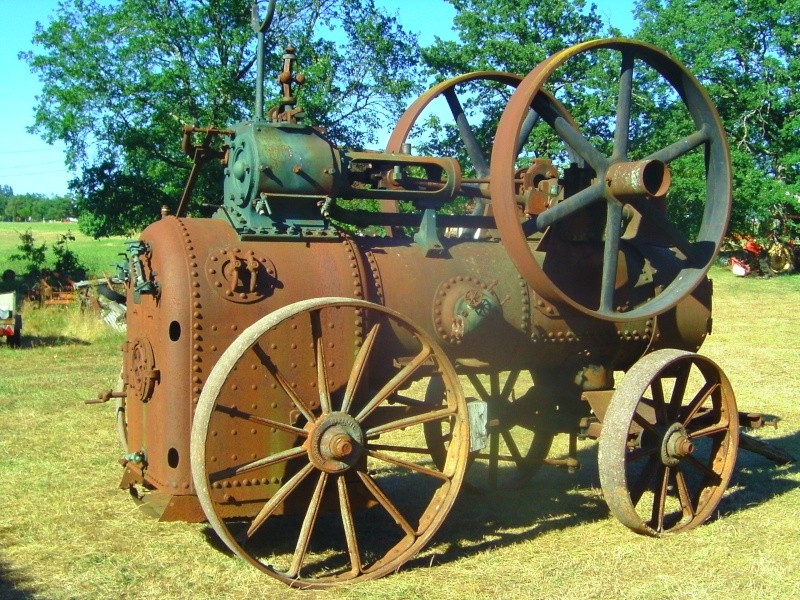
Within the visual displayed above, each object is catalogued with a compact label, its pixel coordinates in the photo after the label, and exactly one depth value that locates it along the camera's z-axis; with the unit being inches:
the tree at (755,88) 975.6
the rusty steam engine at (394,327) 177.8
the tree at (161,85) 772.6
